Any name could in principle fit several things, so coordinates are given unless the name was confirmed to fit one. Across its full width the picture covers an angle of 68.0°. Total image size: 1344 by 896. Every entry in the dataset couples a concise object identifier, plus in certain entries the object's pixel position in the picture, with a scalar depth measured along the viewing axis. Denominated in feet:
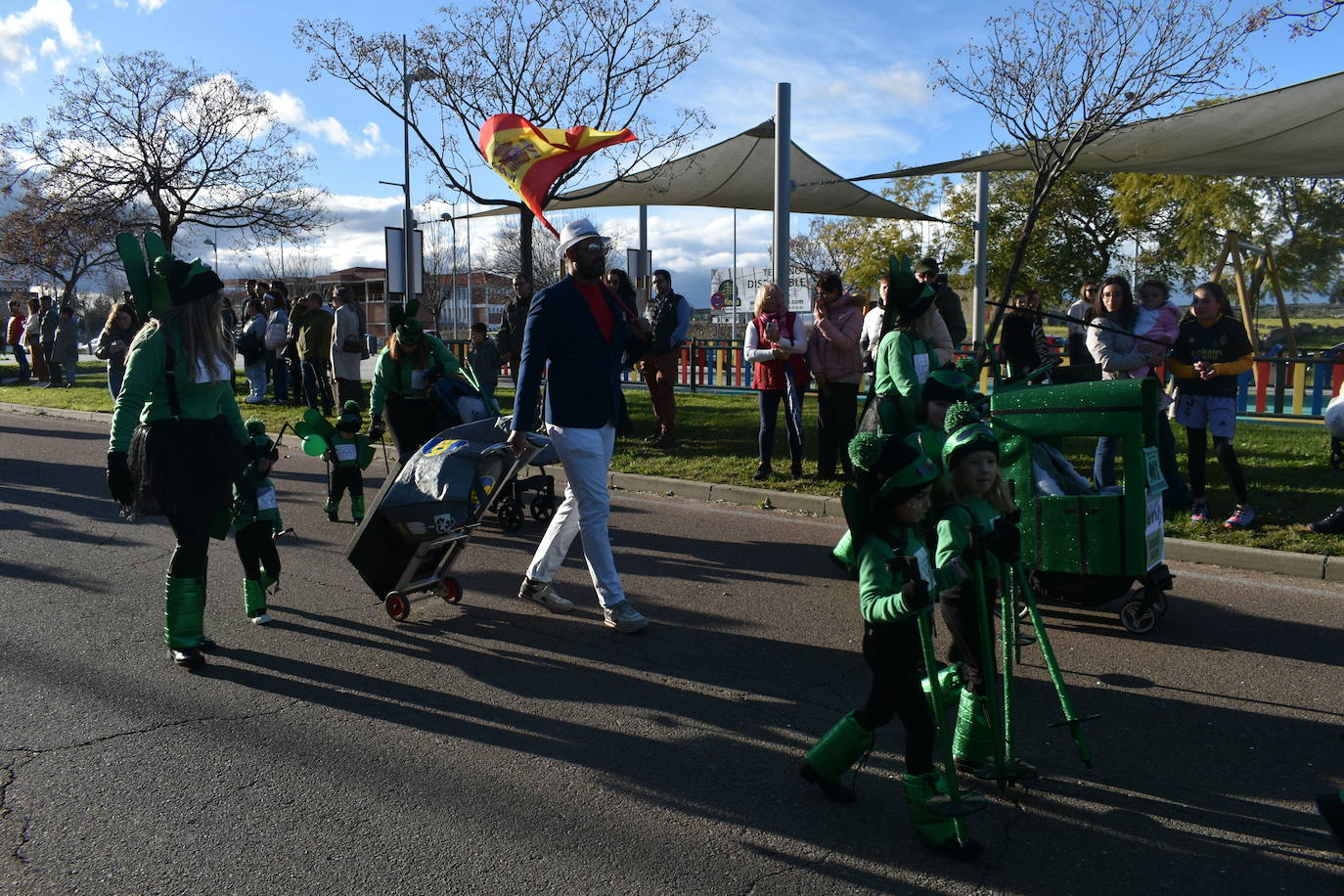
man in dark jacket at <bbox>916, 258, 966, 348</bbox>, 27.58
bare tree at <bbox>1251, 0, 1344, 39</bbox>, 28.97
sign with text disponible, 118.62
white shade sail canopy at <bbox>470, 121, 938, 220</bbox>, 50.42
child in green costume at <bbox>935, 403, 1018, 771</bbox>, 10.41
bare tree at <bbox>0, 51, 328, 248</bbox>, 67.26
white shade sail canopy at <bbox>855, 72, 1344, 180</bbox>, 34.40
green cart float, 16.47
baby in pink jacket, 26.45
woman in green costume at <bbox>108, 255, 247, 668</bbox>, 15.38
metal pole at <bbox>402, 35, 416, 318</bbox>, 49.39
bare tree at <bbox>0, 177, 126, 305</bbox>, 68.18
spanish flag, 20.75
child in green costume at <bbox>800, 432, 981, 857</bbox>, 9.96
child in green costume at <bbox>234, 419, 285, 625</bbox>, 18.04
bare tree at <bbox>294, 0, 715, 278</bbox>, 47.39
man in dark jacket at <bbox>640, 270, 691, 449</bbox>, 36.06
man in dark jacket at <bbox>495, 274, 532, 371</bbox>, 41.06
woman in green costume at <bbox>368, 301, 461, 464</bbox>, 23.32
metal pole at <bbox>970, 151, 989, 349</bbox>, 62.62
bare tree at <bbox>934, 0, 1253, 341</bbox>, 39.83
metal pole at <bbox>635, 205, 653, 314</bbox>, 67.00
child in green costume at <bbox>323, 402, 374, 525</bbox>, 24.79
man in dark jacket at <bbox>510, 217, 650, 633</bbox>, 16.53
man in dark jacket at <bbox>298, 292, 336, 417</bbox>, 48.60
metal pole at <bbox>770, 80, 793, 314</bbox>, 40.32
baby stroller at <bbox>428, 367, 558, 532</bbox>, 23.40
